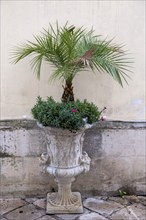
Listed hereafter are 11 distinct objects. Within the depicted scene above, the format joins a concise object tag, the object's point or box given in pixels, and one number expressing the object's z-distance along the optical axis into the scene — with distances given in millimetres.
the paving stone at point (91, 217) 3498
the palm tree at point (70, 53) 3221
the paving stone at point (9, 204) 3689
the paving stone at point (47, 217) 3494
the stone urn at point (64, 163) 3268
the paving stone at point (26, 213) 3513
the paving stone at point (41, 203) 3754
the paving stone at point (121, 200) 3857
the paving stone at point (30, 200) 3887
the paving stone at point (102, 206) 3652
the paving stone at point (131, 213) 3526
